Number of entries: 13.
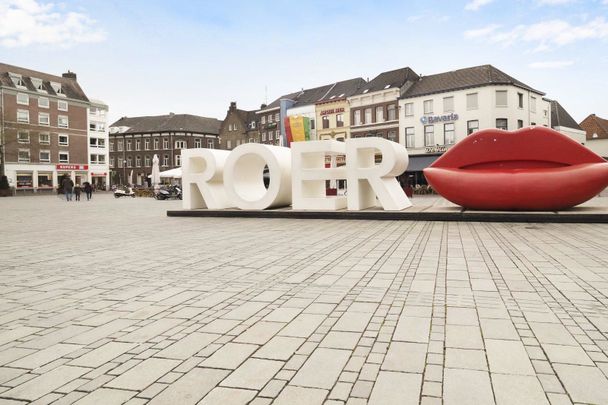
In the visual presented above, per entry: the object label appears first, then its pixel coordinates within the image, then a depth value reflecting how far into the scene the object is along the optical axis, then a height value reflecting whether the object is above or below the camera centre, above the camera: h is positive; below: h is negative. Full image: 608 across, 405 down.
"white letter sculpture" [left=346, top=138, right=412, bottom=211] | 15.31 +0.51
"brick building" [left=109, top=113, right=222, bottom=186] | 82.44 +8.48
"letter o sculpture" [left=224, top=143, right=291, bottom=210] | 16.58 +0.45
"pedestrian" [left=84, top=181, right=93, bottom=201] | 37.30 +0.01
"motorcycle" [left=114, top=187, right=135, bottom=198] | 41.43 -0.31
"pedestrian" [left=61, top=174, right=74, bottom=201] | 35.31 +0.26
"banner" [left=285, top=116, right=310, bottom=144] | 40.75 +5.19
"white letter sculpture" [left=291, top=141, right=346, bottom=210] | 16.07 +0.48
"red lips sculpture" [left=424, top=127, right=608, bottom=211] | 13.52 +0.39
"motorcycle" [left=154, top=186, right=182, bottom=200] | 34.69 -0.30
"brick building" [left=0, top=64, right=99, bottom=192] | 55.56 +7.72
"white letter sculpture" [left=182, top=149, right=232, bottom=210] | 17.81 +0.37
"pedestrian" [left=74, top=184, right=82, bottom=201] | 34.91 -0.12
